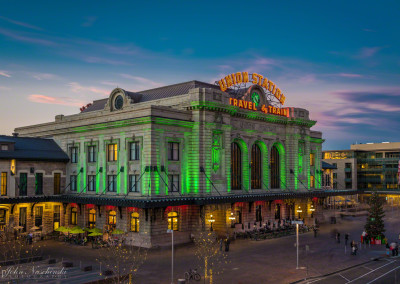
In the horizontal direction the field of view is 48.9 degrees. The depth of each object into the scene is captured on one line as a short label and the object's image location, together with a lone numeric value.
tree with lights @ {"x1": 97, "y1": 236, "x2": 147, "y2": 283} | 38.19
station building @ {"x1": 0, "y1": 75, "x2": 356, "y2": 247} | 59.00
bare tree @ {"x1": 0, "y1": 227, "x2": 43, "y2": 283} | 38.34
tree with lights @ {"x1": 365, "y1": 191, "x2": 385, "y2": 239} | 60.78
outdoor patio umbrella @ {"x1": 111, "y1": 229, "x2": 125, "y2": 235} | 54.95
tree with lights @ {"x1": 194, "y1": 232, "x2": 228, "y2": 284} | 40.56
